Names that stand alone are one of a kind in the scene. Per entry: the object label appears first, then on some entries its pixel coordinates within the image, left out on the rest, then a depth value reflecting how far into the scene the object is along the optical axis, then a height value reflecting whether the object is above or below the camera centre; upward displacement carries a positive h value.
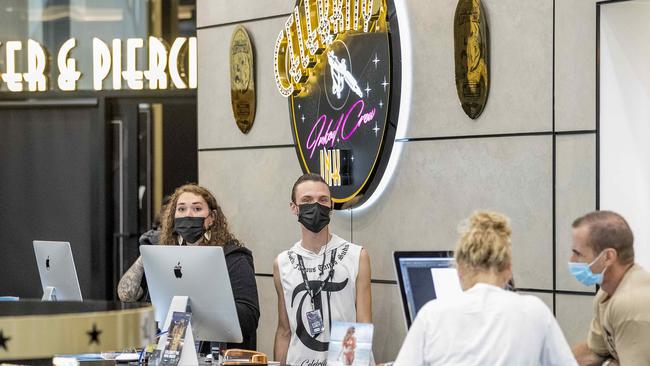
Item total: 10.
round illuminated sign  9.46 +0.21
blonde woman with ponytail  5.12 -0.61
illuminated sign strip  14.75 +0.52
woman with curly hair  8.26 -0.54
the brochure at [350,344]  6.93 -0.90
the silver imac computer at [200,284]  7.17 -0.68
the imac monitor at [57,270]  8.64 -0.76
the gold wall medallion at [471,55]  8.51 +0.34
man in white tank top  8.35 -0.79
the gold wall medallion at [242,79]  10.92 +0.29
